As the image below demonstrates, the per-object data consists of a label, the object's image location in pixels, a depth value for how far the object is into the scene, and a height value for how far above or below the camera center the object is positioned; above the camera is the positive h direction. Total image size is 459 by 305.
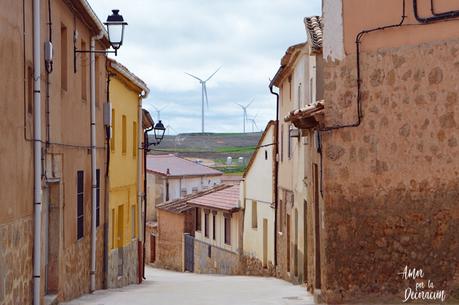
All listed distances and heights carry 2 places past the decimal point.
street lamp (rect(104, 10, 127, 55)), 14.80 +2.24
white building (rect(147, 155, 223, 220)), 55.38 -2.38
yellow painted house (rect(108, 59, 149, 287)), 21.70 -0.86
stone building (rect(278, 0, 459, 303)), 12.16 -0.09
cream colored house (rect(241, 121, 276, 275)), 28.89 -2.38
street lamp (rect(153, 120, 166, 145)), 26.75 +0.55
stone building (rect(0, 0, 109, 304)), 10.12 -0.12
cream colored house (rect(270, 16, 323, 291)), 15.82 -0.60
